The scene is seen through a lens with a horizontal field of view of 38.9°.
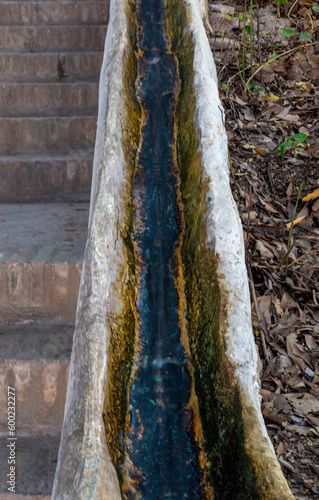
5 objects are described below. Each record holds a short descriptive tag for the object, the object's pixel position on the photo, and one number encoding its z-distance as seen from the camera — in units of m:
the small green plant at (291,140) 2.80
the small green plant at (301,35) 3.36
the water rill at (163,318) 1.17
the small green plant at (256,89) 3.34
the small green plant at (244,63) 3.18
